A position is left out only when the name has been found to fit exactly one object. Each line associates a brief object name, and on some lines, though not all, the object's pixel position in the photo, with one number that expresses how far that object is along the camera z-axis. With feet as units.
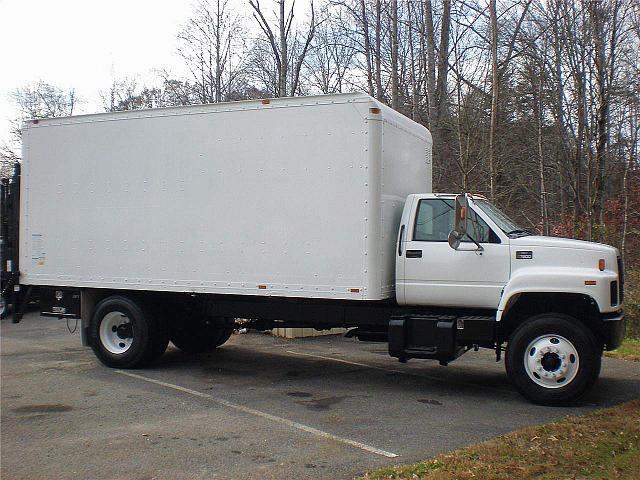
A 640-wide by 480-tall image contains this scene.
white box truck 26.35
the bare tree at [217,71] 97.35
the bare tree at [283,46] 81.71
